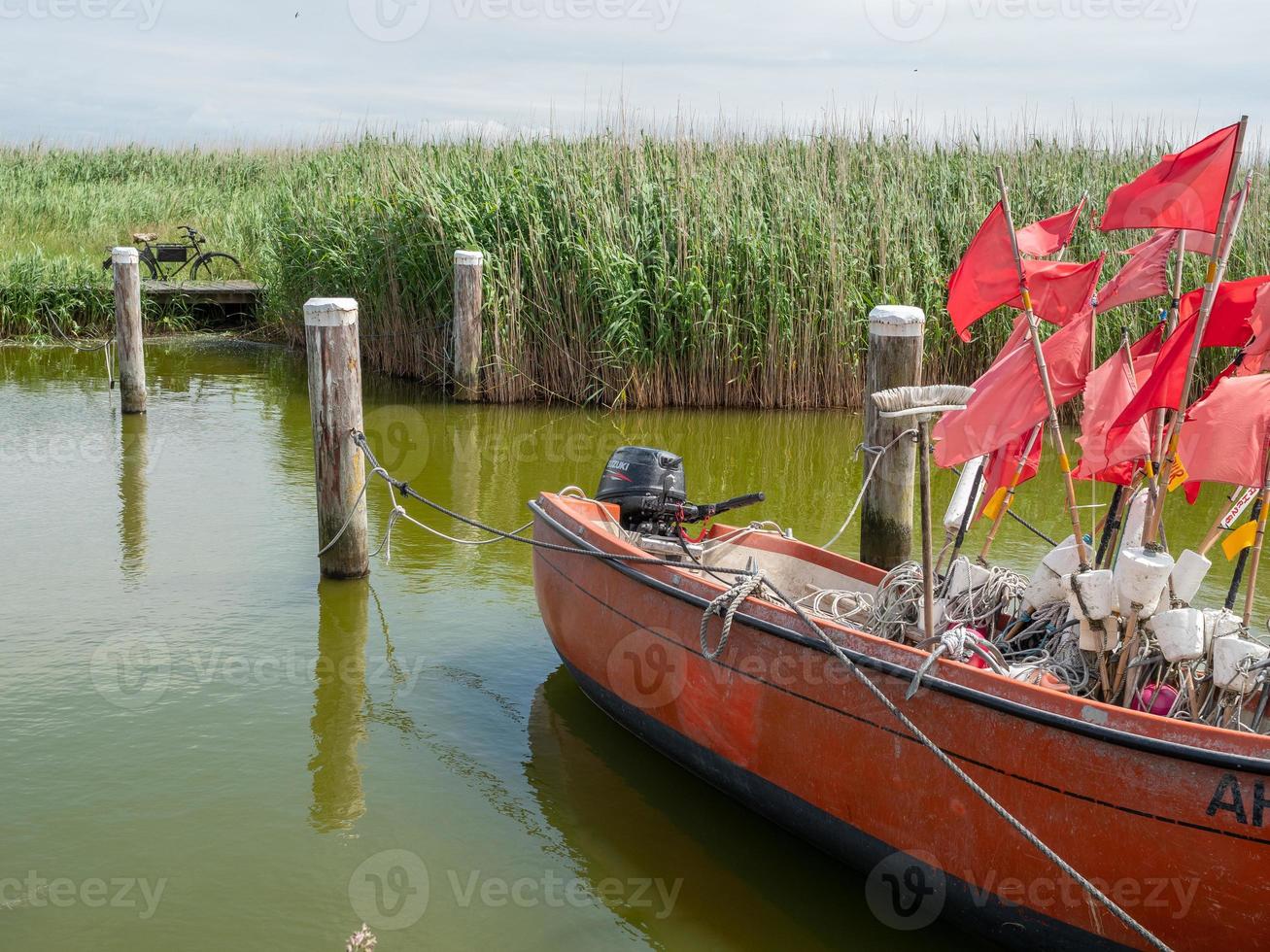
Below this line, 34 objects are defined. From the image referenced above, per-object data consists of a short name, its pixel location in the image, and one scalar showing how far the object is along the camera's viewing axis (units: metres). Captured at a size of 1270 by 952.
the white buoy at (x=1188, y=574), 3.91
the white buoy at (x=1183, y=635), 3.73
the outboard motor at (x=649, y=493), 5.84
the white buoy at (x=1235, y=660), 3.62
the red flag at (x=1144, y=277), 4.35
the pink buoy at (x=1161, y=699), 3.84
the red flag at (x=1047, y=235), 4.68
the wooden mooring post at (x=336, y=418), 6.58
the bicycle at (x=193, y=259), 16.81
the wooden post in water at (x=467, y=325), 11.19
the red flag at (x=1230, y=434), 3.76
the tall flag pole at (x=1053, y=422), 4.07
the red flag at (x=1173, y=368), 3.85
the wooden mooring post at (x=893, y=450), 6.06
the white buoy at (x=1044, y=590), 4.52
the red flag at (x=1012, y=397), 4.25
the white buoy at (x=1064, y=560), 4.46
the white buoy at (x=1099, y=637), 3.95
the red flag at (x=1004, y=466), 4.77
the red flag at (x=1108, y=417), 4.09
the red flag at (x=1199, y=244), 4.55
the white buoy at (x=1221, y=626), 3.82
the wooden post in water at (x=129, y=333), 10.97
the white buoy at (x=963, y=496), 5.27
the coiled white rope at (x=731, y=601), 4.38
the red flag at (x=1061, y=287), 4.53
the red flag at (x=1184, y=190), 3.82
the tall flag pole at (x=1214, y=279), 3.74
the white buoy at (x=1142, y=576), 3.72
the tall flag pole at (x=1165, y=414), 4.04
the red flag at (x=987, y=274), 4.36
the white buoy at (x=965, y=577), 4.85
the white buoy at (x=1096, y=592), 3.87
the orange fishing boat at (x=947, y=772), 3.33
